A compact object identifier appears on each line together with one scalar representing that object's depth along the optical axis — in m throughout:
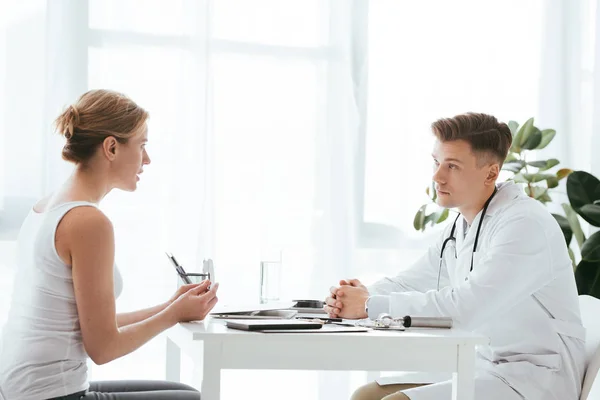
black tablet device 3.88
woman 3.84
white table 3.82
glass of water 4.59
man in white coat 4.19
